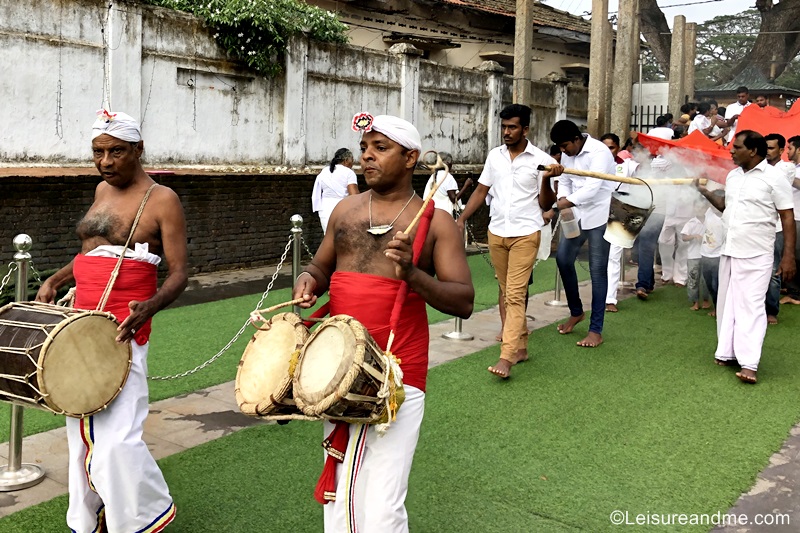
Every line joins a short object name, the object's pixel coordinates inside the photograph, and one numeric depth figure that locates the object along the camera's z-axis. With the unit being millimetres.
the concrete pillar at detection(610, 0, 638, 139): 15969
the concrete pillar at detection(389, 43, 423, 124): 15070
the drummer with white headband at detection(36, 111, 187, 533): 3590
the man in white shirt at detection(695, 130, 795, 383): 6746
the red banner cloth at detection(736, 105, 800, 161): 10664
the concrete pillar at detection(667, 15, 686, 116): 20391
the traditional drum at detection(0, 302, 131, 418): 3459
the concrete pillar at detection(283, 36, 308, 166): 12898
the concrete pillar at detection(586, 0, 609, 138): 16094
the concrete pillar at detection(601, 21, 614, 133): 16844
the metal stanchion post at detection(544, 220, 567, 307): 10148
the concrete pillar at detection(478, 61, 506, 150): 17625
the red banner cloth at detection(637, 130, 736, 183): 9359
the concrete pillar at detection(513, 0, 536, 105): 15922
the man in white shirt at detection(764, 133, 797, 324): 8570
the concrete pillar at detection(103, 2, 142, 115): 10443
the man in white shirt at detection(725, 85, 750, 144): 16322
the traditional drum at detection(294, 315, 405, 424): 2840
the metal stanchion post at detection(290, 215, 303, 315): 6848
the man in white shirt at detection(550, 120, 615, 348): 7938
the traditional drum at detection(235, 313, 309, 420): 3100
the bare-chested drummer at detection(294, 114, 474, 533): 3107
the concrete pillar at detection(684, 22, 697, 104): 23547
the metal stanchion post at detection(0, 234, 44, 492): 4434
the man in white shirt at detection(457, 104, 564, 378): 6836
